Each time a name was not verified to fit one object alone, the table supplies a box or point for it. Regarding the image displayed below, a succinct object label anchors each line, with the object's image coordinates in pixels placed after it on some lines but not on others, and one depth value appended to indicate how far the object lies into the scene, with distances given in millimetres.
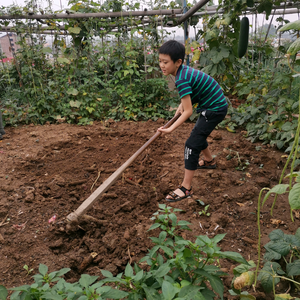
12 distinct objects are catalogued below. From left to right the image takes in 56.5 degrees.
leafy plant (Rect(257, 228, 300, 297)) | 1485
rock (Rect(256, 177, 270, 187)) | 2873
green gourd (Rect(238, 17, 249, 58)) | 3152
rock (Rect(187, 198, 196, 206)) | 2568
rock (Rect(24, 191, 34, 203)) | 2604
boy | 2484
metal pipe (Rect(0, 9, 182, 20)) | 4949
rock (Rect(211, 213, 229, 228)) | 2340
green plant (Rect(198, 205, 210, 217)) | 2464
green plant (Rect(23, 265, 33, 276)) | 1849
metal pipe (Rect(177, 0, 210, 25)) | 3512
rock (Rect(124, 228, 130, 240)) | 2201
